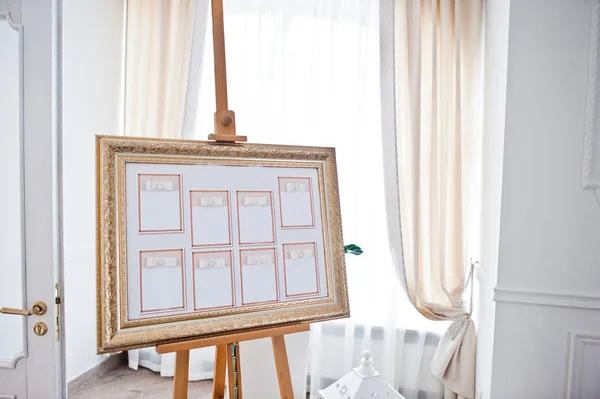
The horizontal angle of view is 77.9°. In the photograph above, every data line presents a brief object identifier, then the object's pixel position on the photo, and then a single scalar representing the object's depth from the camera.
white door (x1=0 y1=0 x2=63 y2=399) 1.41
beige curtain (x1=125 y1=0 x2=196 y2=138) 2.12
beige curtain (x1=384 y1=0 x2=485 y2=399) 2.03
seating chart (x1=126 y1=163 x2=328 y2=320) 1.11
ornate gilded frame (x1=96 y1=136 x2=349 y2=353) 1.05
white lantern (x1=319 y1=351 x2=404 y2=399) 1.28
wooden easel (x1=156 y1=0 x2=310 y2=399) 1.14
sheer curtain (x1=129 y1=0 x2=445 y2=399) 2.15
